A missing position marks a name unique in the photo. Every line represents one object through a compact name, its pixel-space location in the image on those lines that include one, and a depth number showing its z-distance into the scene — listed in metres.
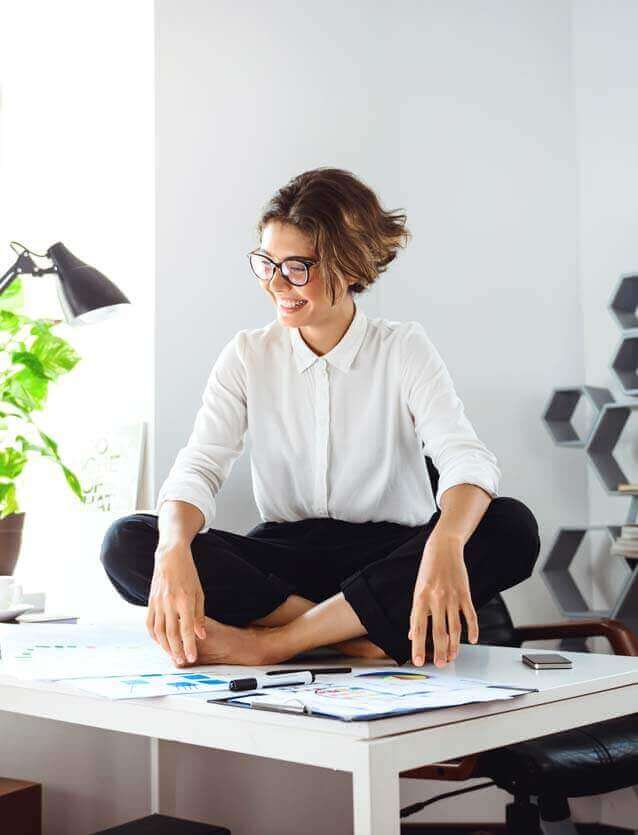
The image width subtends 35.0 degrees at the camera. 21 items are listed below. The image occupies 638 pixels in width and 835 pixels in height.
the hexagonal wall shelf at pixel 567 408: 2.86
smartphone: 1.39
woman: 1.43
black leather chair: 1.52
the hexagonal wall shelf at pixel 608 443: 2.82
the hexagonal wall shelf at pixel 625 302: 2.83
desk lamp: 2.17
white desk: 0.94
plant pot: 2.39
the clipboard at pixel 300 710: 0.99
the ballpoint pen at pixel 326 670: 1.34
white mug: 2.13
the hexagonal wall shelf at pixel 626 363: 2.80
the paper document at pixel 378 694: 1.04
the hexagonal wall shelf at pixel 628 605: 2.72
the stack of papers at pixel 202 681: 1.08
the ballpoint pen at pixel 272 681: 1.19
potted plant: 2.40
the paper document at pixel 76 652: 1.36
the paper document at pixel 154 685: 1.17
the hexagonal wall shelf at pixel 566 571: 2.79
